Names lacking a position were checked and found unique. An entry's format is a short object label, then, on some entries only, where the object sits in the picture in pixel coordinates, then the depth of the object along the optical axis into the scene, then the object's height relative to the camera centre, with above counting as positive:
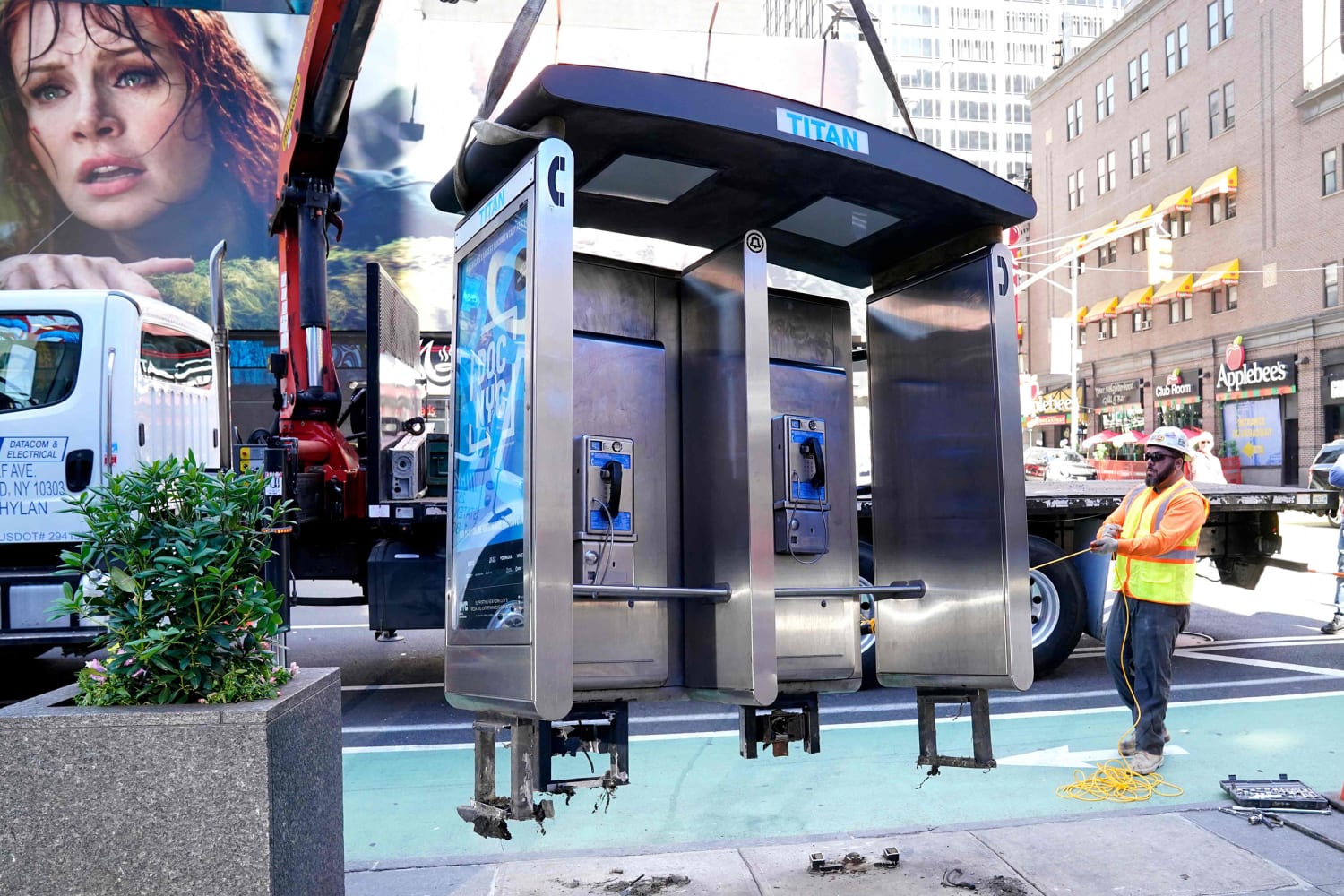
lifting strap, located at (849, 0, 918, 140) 4.52 +1.77
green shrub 3.11 -0.34
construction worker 5.77 -0.67
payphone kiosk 3.60 +0.18
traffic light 16.59 +3.13
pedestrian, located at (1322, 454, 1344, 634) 9.61 -1.41
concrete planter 2.89 -0.85
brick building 32.09 +8.30
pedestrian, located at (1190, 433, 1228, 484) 12.45 -0.10
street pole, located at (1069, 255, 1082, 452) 30.01 +2.19
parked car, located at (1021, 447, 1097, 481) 24.42 -0.07
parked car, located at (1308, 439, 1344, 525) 9.77 -0.13
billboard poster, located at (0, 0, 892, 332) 26.28 +7.94
